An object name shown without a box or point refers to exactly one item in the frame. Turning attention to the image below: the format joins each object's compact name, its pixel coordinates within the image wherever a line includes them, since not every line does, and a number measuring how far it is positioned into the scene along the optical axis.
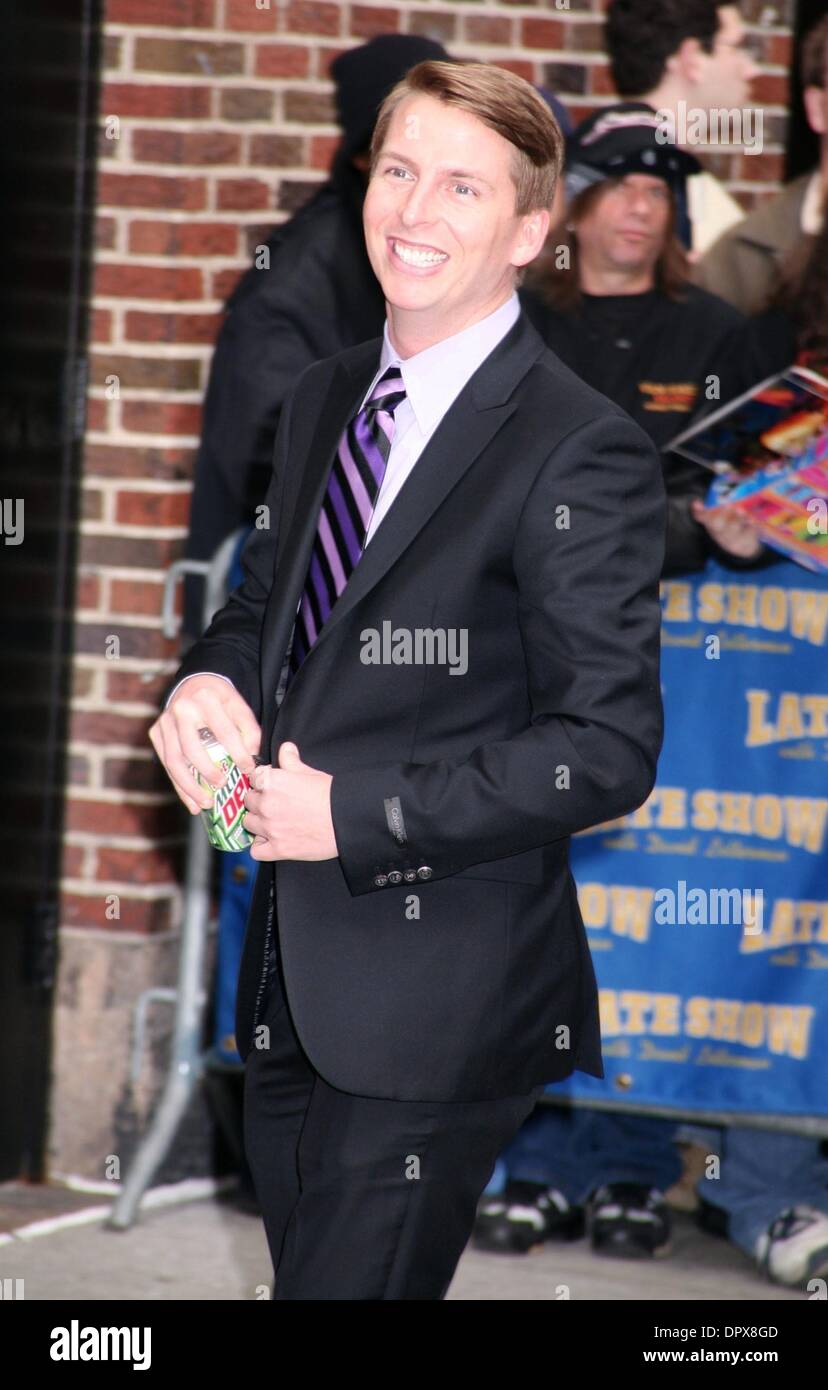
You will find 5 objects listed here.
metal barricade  4.75
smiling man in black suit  2.34
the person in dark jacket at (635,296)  4.65
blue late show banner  4.38
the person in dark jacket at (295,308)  4.71
